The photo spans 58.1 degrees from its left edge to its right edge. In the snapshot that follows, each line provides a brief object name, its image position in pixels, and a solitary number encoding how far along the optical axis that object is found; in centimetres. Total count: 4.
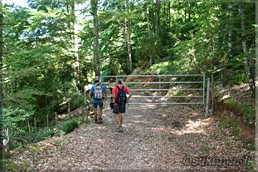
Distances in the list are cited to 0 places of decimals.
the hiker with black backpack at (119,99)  770
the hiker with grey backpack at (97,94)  843
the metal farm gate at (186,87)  960
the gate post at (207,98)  915
